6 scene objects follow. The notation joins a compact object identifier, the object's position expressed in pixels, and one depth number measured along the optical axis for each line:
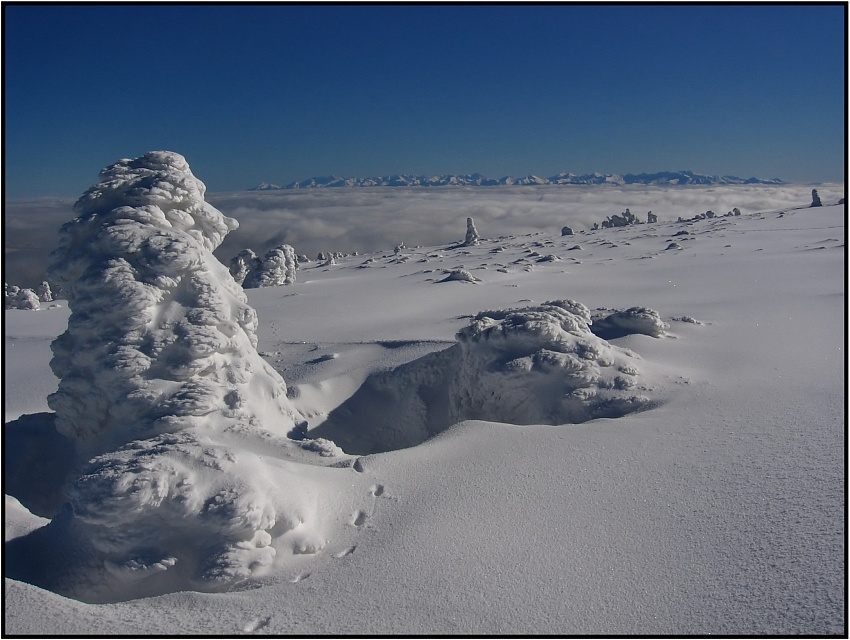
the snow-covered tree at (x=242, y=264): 31.79
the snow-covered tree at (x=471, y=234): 52.16
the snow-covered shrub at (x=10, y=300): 26.18
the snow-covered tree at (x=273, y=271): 28.99
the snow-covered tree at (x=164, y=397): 4.33
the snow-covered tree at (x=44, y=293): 35.09
